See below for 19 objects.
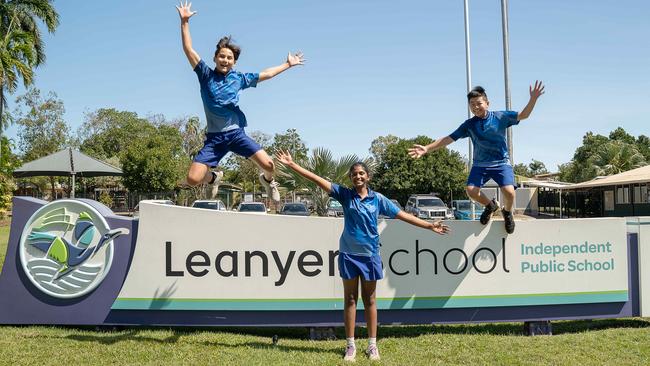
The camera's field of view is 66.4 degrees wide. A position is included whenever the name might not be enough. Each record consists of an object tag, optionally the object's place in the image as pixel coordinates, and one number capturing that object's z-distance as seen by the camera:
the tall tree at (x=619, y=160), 36.22
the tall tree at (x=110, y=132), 64.56
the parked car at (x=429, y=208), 26.80
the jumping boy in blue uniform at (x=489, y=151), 5.64
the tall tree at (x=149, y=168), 43.31
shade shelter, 15.43
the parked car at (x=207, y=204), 23.56
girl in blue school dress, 4.56
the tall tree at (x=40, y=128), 49.88
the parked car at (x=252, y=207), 23.17
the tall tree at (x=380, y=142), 72.31
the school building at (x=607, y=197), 24.22
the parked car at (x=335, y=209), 25.19
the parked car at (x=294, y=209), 24.11
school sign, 5.52
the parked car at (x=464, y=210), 27.67
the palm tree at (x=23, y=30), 22.20
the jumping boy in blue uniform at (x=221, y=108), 5.05
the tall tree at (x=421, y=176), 46.28
